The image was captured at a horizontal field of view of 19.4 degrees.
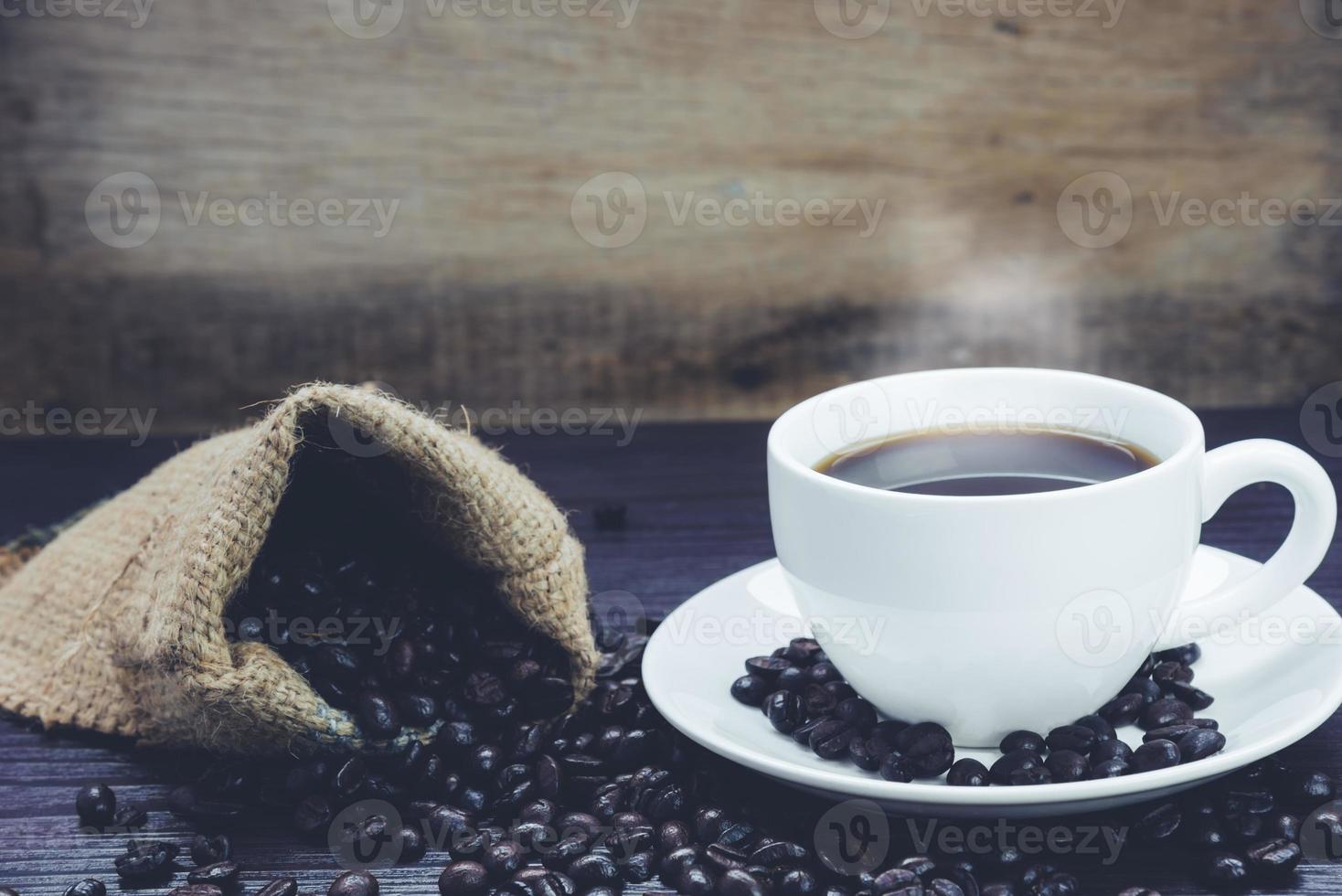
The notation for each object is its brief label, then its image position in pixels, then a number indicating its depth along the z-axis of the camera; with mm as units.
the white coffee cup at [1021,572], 799
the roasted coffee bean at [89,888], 802
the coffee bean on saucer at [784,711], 831
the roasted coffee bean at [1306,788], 810
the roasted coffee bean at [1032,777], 804
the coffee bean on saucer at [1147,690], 834
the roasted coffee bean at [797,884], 792
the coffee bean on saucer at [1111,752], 808
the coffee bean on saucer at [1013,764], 807
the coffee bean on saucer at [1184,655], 853
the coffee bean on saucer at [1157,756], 800
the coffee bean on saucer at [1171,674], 840
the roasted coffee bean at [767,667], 848
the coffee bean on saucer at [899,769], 809
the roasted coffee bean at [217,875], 804
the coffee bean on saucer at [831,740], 821
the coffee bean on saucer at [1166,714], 822
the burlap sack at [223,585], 835
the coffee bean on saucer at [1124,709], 831
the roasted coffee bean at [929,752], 813
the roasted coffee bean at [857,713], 832
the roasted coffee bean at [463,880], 798
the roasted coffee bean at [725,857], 802
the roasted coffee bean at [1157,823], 801
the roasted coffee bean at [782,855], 802
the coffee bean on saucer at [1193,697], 832
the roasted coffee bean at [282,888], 798
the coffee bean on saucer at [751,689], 843
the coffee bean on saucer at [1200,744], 803
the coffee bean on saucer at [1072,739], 816
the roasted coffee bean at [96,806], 834
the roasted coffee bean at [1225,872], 788
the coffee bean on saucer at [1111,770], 799
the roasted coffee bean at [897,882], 784
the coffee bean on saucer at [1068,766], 803
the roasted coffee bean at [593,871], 801
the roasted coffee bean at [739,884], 791
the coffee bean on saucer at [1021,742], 816
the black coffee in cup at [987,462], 849
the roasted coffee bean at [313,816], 825
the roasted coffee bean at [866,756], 813
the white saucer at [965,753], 782
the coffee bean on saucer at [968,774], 806
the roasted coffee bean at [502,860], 804
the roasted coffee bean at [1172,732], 810
